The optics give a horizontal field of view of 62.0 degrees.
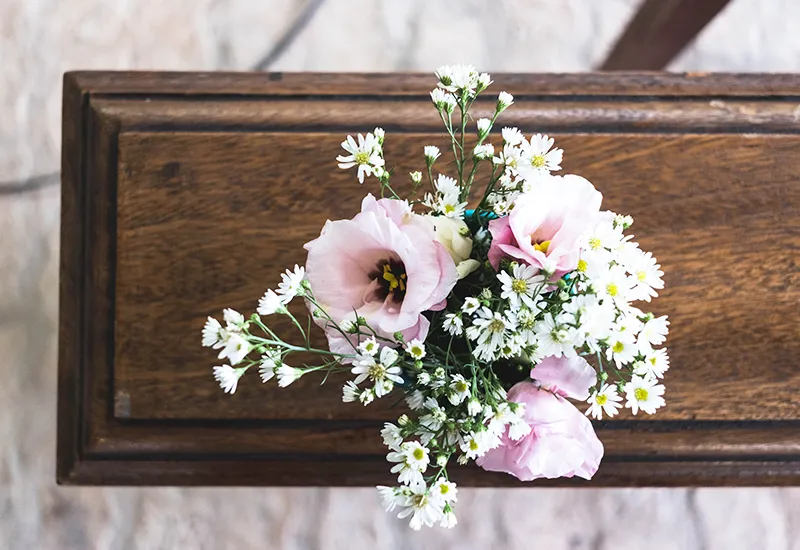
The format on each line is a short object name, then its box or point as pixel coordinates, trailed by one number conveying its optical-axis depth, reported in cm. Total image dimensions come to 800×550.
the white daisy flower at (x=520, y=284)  37
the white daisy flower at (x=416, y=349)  38
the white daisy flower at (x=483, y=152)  41
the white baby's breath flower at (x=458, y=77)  41
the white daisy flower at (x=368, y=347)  38
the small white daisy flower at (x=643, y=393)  39
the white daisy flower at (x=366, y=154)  41
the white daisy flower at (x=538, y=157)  40
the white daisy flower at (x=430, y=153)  42
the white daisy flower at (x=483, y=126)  42
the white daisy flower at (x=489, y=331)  37
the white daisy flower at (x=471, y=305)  37
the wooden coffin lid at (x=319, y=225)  62
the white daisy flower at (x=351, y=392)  40
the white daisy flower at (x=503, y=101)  42
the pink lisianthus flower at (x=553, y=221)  37
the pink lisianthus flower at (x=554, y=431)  40
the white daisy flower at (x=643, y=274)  38
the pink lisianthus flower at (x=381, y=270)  36
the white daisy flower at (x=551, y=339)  37
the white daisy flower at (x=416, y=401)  42
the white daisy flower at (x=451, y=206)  41
